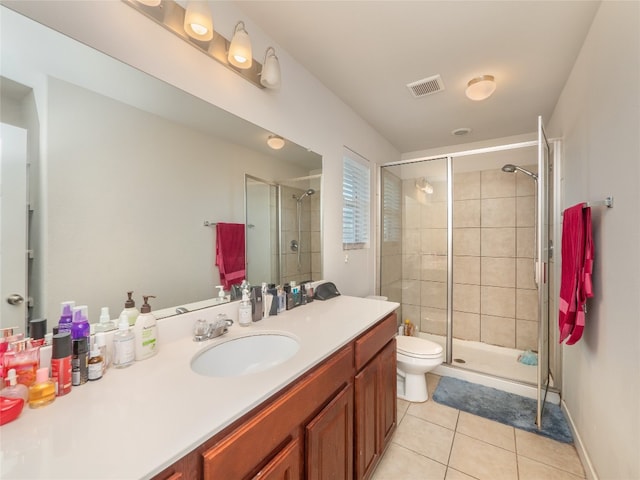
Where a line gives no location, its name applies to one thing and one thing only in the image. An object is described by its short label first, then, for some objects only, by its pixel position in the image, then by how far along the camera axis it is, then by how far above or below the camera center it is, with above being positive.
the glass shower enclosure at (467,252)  2.85 -0.12
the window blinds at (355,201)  2.38 +0.36
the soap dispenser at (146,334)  0.96 -0.32
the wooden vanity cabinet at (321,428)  0.65 -0.60
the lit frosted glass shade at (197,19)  1.11 +0.89
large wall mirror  0.83 +0.25
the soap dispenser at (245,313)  1.33 -0.35
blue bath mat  1.88 -1.27
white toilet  2.12 -0.95
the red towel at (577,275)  1.37 -0.17
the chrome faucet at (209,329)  1.14 -0.37
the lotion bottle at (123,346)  0.89 -0.34
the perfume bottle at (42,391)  0.67 -0.37
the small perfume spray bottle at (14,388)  0.68 -0.36
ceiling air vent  2.01 +1.16
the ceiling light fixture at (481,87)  1.93 +1.08
